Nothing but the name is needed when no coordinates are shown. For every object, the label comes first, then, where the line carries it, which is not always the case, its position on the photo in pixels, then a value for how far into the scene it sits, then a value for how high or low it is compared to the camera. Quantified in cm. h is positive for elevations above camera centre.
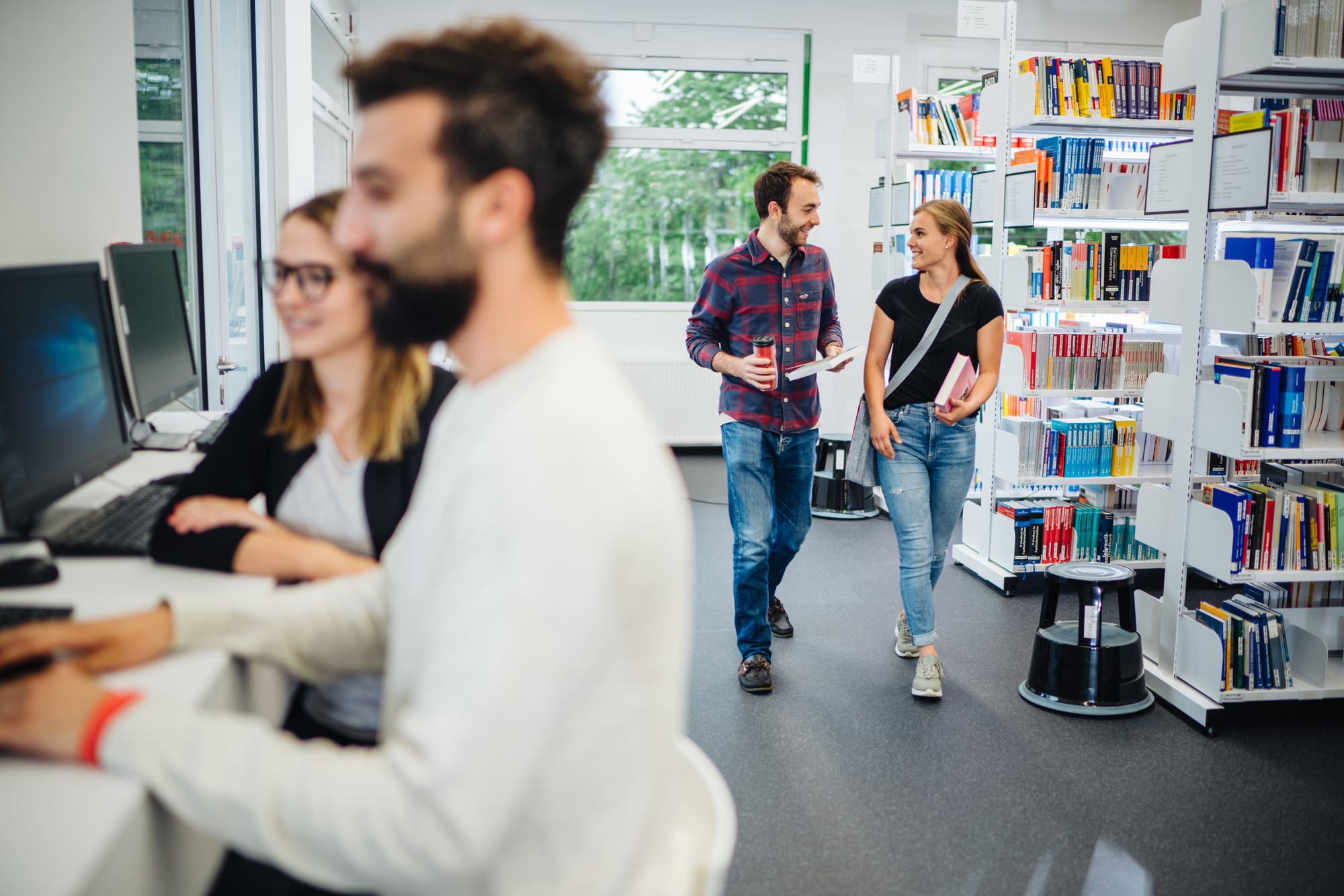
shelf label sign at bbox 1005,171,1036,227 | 411 +47
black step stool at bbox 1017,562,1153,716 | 306 -104
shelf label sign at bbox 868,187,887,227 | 573 +62
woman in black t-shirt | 317 -29
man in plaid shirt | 316 -15
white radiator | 714 -59
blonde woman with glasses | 142 -21
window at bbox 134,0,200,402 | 317 +57
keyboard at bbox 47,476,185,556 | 154 -36
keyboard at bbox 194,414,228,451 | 233 -32
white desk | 77 -41
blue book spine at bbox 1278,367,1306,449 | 291 -23
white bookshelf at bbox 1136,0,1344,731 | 288 -23
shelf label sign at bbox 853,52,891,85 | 569 +135
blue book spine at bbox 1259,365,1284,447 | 291 -23
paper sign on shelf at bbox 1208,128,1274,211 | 275 +41
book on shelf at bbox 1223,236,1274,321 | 289 +17
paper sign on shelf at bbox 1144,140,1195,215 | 313 +44
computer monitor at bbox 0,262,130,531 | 144 -14
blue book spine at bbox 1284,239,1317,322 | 291 +11
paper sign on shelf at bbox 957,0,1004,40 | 458 +132
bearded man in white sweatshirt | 71 -21
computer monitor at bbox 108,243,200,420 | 205 -6
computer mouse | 139 -37
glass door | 373 +41
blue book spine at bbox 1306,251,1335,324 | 292 +10
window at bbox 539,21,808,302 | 702 +114
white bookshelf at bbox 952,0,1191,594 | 424 +21
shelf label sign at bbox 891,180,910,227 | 538 +58
